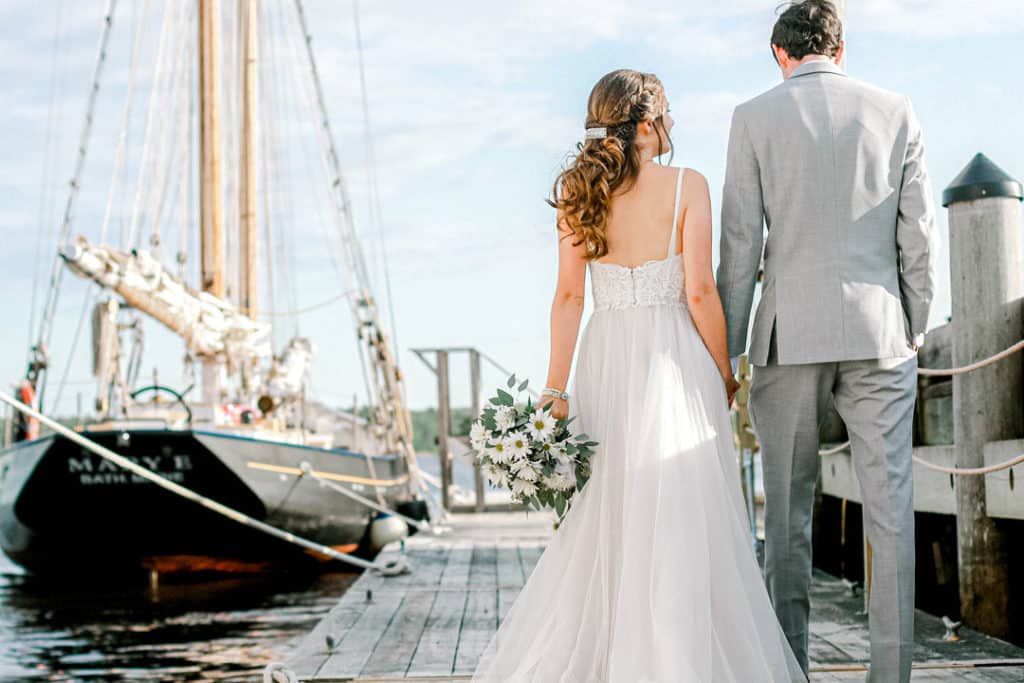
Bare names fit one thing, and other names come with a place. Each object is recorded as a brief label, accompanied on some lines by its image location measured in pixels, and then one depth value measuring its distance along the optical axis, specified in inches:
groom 144.5
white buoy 706.8
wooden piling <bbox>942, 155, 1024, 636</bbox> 214.8
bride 142.4
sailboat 607.2
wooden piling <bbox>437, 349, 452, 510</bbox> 733.3
